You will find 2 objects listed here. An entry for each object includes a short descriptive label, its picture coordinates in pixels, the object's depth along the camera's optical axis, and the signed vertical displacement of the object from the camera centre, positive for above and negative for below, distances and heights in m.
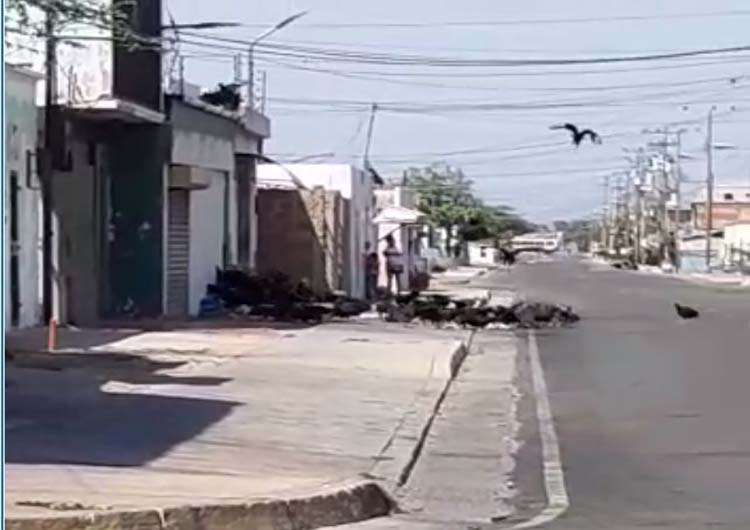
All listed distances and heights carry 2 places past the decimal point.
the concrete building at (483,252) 180.38 -3.53
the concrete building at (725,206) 189.12 +0.97
